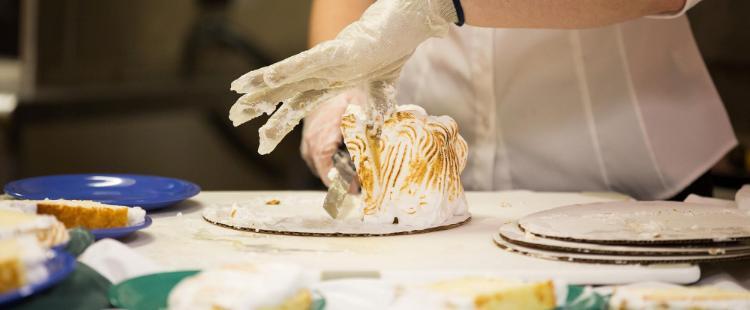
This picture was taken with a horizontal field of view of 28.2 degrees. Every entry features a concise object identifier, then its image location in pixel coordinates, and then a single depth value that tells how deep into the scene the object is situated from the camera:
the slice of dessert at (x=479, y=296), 1.06
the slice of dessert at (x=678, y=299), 1.07
